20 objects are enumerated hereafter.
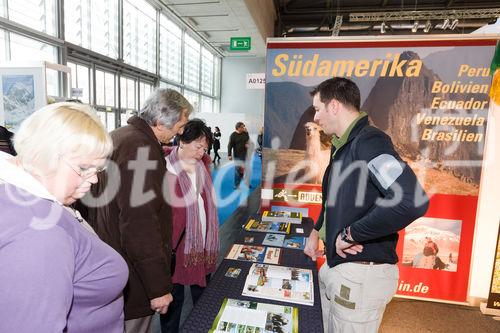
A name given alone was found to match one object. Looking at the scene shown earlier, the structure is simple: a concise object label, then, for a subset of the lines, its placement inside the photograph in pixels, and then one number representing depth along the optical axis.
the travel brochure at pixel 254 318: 1.04
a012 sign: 5.05
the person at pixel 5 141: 1.65
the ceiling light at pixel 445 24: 7.53
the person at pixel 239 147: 7.35
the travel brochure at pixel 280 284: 1.25
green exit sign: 9.16
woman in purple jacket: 0.62
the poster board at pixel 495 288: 2.49
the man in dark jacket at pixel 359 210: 1.23
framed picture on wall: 2.10
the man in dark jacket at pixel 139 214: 1.30
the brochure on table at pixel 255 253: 1.60
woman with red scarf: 1.84
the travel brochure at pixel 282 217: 2.30
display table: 1.07
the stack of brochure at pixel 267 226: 2.06
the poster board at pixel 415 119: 2.44
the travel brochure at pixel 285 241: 1.81
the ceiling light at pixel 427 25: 7.85
